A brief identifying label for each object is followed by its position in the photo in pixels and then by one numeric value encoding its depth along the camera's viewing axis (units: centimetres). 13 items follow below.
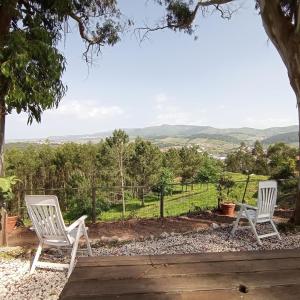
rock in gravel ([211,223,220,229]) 436
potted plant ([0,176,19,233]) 364
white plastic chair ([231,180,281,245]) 351
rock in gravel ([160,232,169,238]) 404
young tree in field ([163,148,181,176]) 2835
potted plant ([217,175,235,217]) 582
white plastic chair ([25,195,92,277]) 268
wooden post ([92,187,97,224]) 550
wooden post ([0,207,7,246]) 374
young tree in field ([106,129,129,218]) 1926
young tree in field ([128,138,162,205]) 2382
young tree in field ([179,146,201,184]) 2860
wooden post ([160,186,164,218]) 576
